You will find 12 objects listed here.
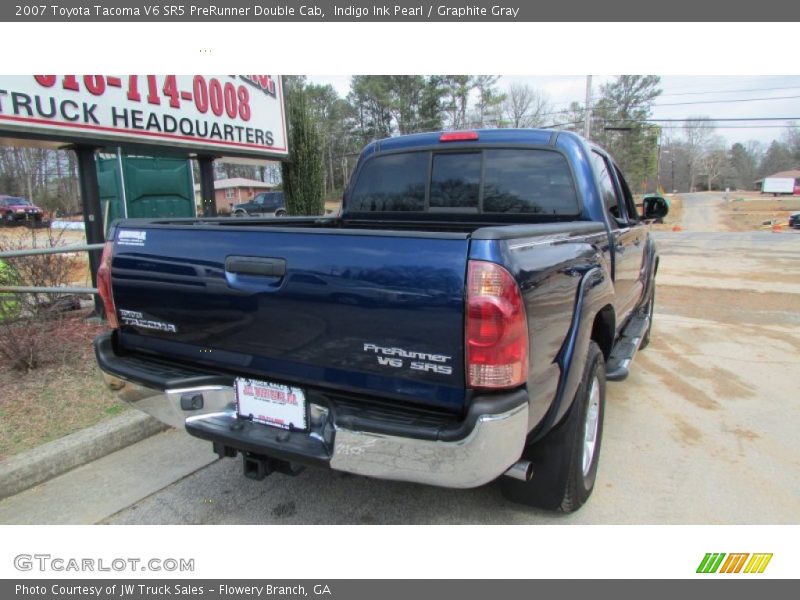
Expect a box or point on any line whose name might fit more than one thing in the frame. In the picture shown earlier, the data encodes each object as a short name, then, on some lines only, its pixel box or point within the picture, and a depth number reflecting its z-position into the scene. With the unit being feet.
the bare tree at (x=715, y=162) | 359.25
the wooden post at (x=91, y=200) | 18.74
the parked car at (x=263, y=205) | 106.22
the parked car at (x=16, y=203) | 83.15
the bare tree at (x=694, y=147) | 348.38
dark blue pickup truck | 6.10
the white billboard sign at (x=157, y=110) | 16.09
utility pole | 102.22
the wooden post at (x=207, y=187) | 24.63
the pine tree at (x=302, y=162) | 37.35
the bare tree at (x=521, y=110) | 163.32
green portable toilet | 23.40
